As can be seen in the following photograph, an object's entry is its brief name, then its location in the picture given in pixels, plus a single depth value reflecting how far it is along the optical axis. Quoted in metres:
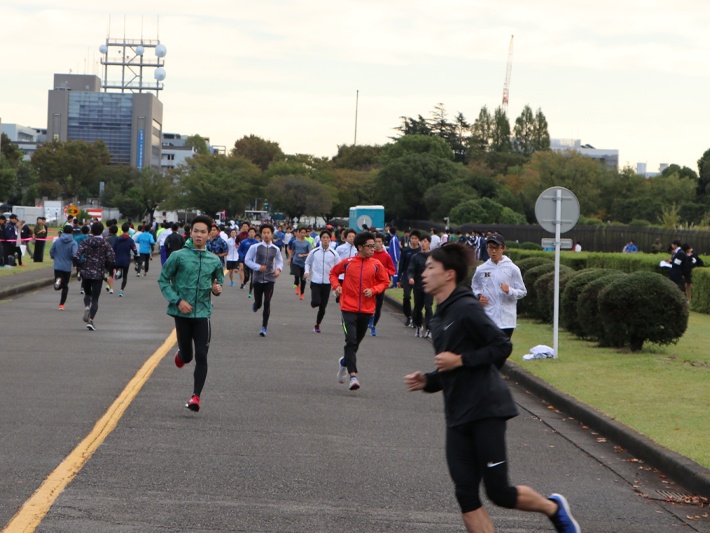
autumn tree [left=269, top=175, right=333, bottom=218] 123.38
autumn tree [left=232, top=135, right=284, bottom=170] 166.00
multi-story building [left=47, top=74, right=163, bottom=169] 184.25
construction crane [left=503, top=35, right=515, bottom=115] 179.38
